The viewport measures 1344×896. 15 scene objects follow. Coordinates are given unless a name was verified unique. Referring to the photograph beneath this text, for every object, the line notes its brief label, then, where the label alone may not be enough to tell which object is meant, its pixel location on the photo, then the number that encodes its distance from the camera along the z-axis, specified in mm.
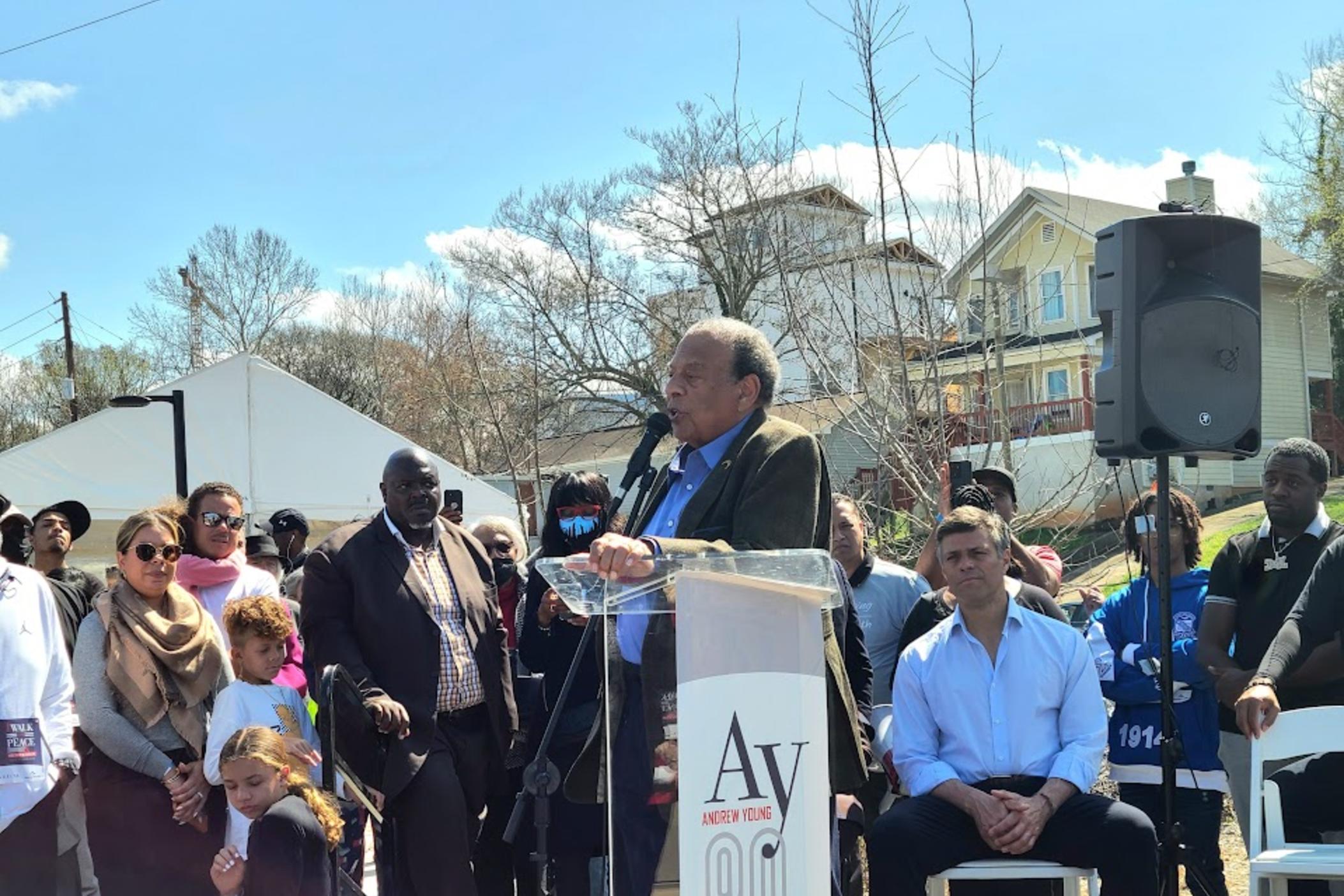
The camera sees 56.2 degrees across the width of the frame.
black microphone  3436
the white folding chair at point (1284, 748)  4402
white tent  13555
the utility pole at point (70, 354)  38719
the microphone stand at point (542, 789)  3578
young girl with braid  4188
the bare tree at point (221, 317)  39781
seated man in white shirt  4281
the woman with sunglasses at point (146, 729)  4883
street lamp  13281
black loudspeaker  5199
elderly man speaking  2799
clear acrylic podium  2678
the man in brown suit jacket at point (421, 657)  4543
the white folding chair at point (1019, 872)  4262
